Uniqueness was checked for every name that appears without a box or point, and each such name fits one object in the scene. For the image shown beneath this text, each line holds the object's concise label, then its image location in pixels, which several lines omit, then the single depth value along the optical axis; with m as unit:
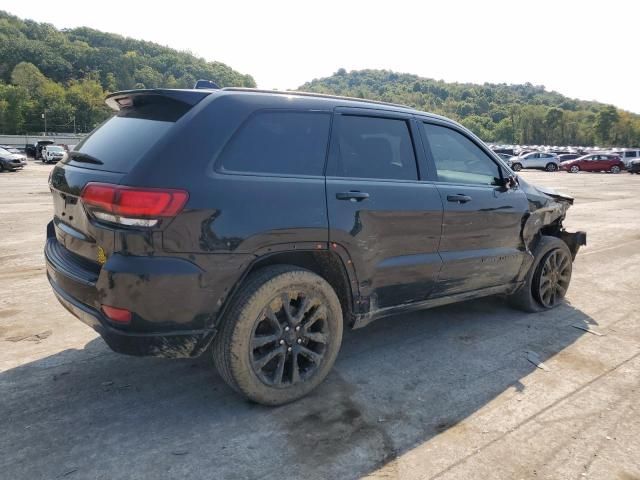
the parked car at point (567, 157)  43.77
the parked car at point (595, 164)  40.19
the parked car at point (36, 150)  44.40
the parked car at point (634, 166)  38.36
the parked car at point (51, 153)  38.05
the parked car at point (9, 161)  26.05
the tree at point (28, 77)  121.94
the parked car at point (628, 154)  41.94
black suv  2.60
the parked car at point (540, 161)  42.59
